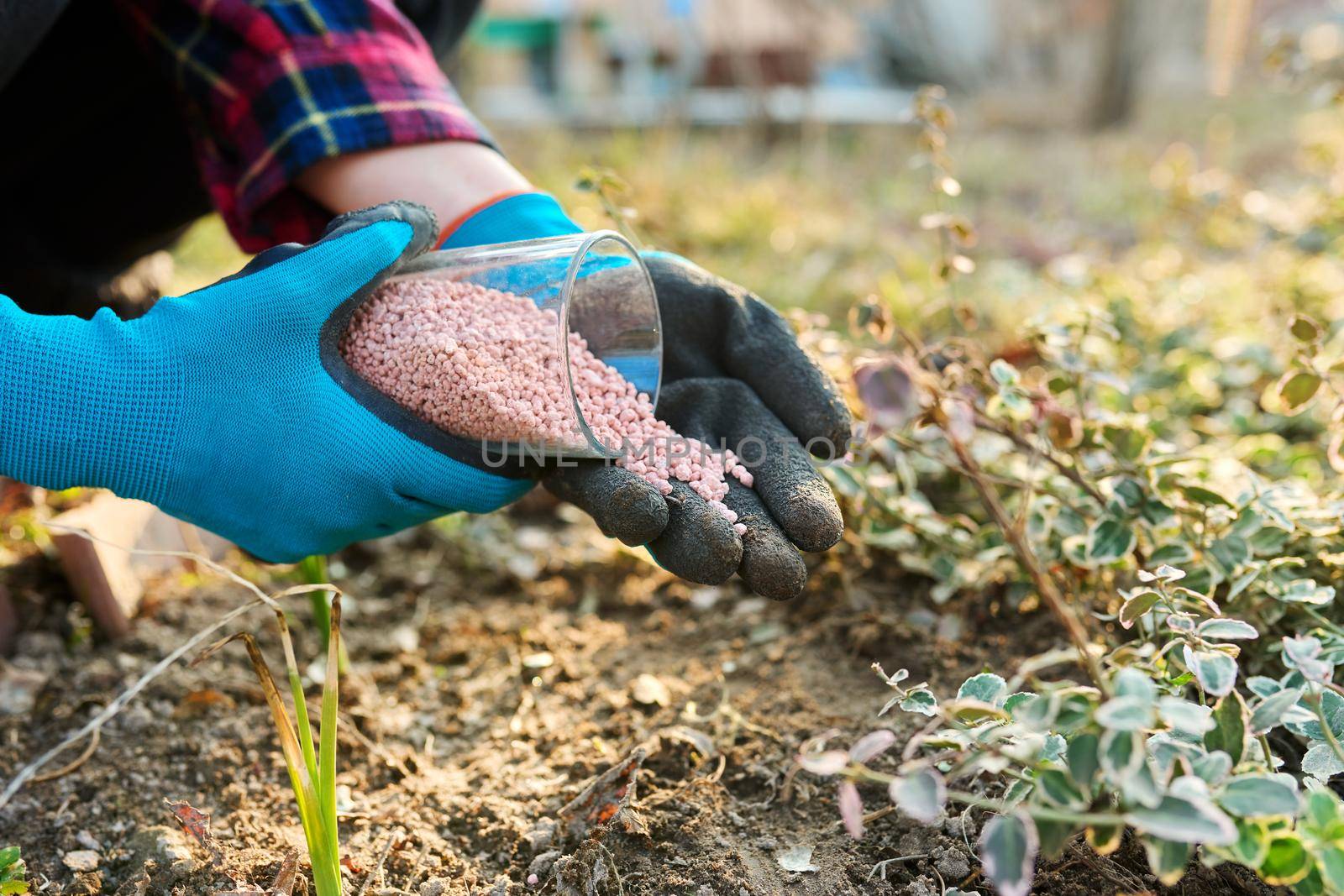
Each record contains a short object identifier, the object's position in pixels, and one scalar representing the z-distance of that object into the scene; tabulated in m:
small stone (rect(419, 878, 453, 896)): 0.62
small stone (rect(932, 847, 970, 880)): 0.61
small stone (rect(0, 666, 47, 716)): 0.72
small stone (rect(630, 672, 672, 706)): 0.71
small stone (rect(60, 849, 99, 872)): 0.63
